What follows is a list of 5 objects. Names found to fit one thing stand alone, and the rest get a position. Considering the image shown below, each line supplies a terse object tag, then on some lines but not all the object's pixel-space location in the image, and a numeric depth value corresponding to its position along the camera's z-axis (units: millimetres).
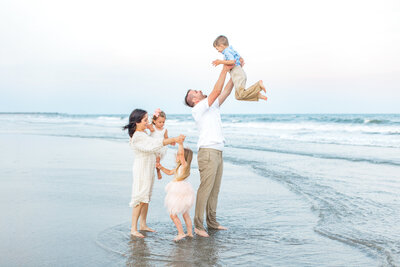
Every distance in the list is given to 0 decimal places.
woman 4871
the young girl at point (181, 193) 4766
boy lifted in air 4629
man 4973
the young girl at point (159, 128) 5055
